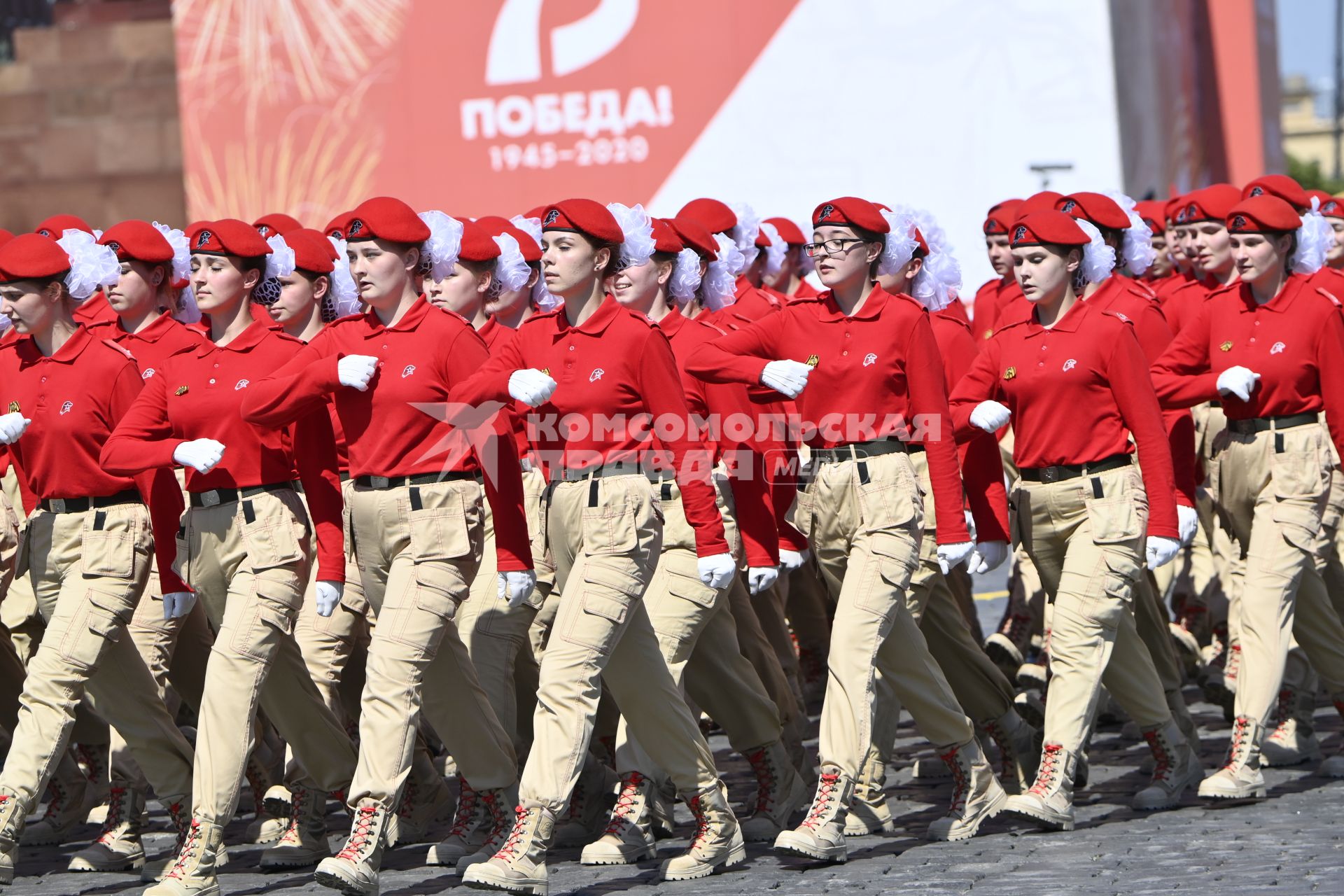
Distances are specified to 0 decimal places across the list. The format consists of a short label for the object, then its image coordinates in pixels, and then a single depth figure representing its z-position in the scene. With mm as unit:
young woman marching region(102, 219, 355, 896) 13687
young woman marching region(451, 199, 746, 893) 13406
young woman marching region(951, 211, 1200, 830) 15281
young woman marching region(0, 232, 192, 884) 14469
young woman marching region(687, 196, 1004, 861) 14445
